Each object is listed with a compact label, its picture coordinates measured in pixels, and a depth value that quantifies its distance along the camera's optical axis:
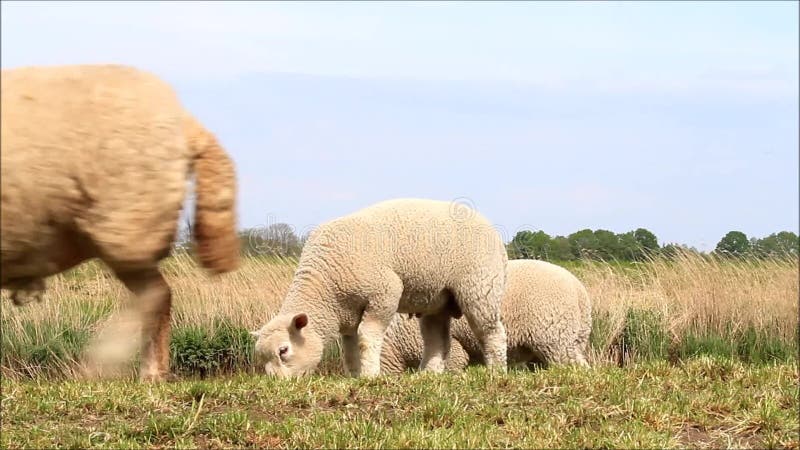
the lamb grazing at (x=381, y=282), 19.47
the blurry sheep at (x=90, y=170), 5.50
